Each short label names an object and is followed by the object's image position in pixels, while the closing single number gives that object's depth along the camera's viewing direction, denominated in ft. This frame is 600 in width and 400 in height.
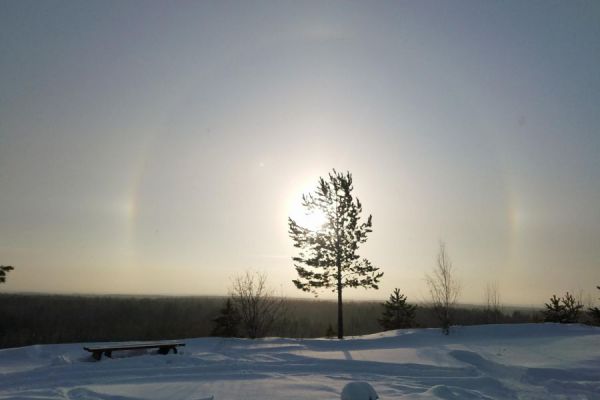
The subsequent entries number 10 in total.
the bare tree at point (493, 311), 113.74
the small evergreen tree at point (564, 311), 86.02
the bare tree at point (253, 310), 83.30
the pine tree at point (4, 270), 73.10
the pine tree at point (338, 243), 75.72
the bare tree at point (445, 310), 62.42
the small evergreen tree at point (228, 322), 97.60
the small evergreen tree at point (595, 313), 71.32
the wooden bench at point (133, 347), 41.71
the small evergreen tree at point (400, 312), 102.47
